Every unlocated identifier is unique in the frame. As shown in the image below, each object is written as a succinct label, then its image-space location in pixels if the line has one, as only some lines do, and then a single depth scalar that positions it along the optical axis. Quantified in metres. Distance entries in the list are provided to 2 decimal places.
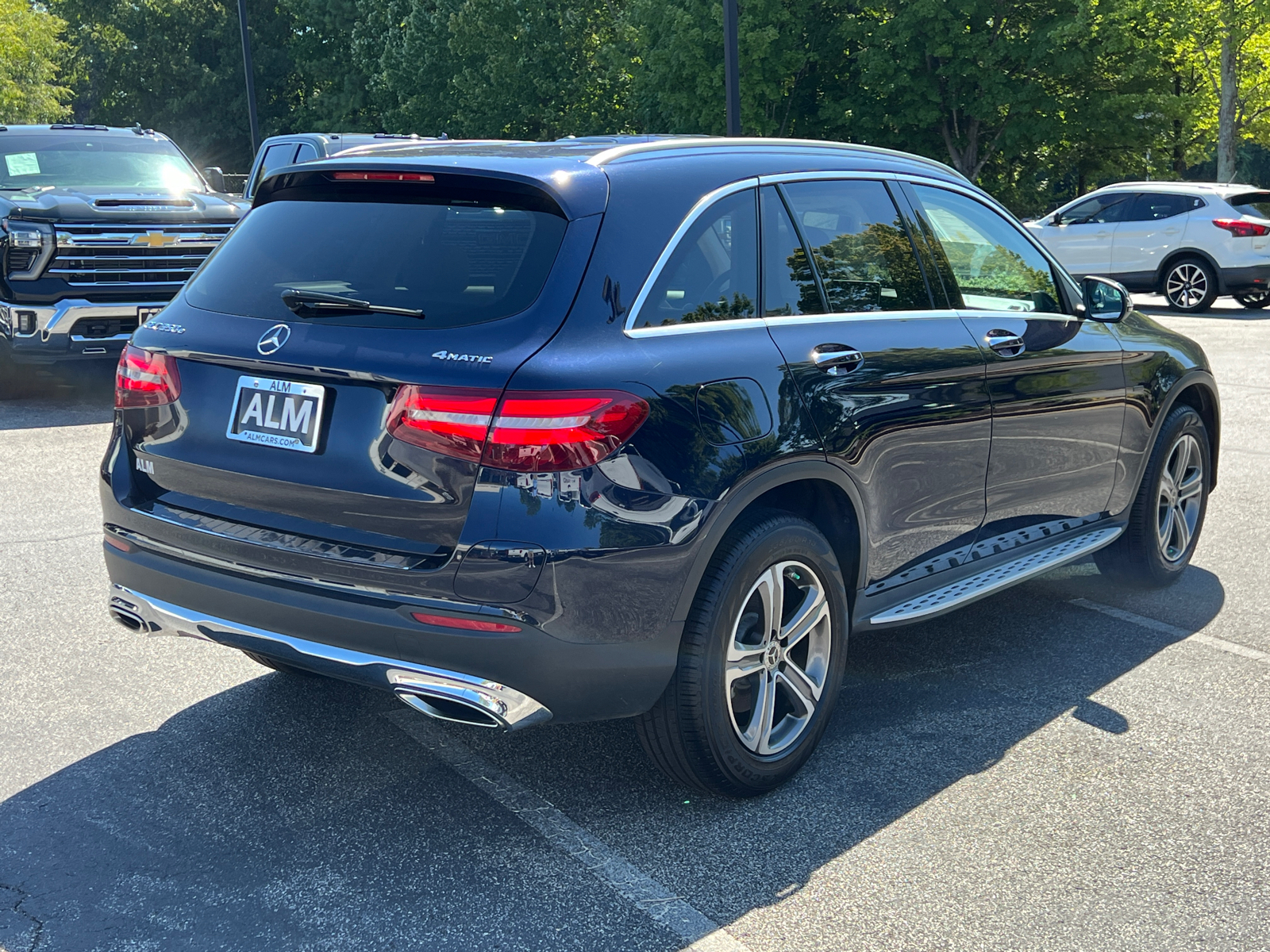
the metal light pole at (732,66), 14.24
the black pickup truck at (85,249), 10.25
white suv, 17.61
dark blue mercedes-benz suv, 3.21
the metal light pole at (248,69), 31.06
